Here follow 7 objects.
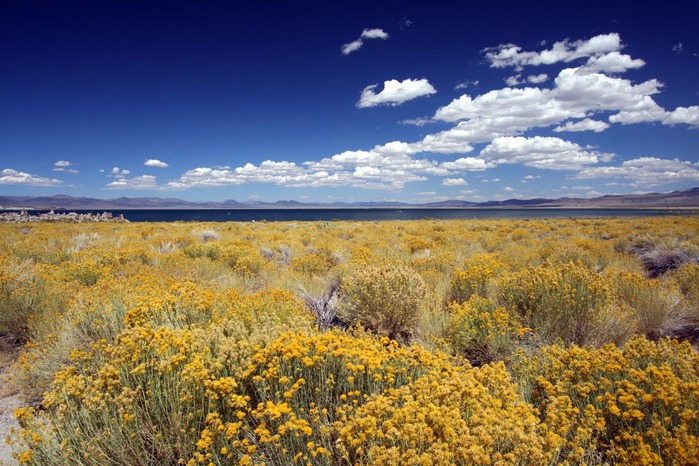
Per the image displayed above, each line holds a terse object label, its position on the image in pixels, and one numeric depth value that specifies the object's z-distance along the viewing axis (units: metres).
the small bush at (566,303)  5.66
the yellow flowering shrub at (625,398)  2.48
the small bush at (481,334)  5.14
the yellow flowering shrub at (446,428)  2.25
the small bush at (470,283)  7.74
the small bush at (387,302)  6.29
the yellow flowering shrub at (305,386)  2.64
